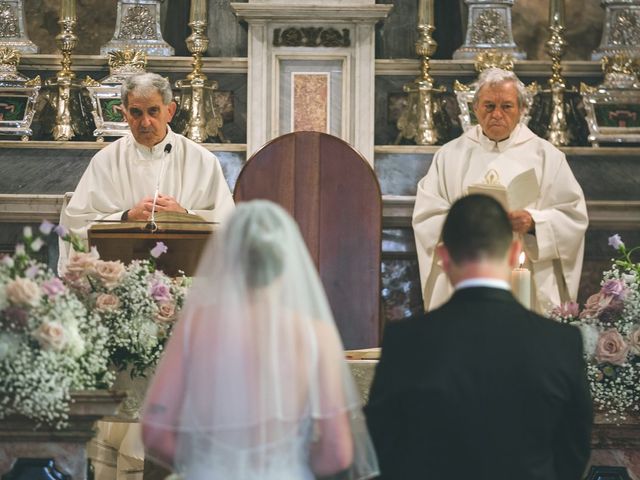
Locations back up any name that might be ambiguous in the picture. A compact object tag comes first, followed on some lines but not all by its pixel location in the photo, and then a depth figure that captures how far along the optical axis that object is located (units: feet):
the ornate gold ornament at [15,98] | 48.41
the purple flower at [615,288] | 32.40
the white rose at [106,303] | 31.08
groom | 21.49
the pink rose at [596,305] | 32.45
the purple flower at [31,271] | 28.75
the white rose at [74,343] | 28.75
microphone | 36.06
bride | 21.76
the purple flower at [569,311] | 33.44
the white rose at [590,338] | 31.94
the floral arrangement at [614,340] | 31.22
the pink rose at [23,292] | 28.31
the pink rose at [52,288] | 28.90
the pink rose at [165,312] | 32.20
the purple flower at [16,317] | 28.57
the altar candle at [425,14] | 49.03
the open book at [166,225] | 36.10
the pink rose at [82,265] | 31.34
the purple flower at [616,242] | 32.32
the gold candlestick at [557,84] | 48.21
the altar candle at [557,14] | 49.03
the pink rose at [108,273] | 31.34
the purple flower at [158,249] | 32.79
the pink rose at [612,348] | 31.43
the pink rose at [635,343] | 31.73
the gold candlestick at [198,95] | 48.25
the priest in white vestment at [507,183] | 41.48
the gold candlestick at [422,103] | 48.09
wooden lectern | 36.06
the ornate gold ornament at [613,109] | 48.17
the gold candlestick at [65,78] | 48.50
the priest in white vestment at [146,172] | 41.74
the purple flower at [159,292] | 32.14
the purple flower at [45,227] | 28.86
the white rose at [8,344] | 28.31
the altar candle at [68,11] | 49.03
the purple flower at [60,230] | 31.04
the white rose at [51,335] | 28.24
